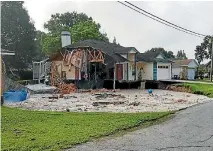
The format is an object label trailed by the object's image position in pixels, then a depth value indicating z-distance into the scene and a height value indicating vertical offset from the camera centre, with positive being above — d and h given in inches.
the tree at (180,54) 3585.1 +238.8
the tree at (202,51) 2752.7 +206.3
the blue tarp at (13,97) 679.0 -41.8
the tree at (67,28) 2014.0 +298.3
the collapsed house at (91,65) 1222.3 +42.3
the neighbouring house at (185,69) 2068.2 +46.9
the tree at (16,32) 1689.2 +221.6
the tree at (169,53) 3128.7 +217.7
